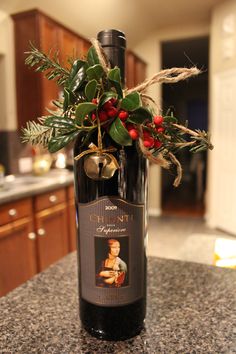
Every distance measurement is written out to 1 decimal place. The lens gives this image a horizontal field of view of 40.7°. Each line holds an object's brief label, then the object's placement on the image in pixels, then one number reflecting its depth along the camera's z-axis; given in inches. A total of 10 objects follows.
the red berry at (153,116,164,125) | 20.4
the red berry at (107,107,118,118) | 19.2
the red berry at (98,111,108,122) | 19.3
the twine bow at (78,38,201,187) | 19.2
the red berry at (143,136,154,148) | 19.6
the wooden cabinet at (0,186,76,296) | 82.0
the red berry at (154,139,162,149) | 20.9
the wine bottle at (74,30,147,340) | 20.9
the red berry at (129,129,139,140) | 19.1
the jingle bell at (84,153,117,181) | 19.3
